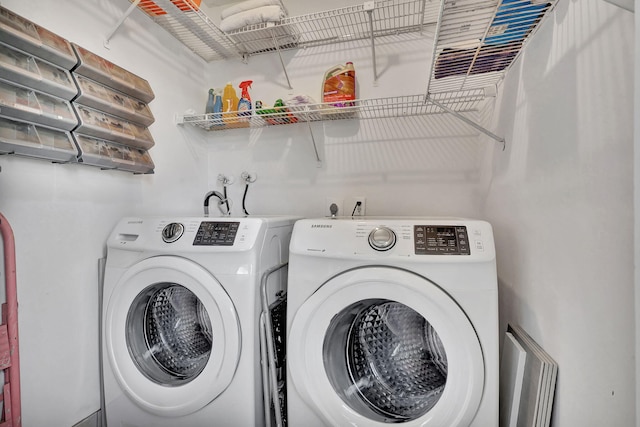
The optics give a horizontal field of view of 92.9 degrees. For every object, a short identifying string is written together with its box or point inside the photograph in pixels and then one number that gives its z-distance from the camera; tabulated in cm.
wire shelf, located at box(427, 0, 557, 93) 96
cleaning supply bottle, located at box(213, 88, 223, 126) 193
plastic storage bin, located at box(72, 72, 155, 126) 124
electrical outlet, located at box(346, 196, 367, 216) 192
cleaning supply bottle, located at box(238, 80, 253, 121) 182
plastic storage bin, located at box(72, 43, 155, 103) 123
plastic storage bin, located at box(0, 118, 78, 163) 100
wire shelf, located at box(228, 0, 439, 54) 170
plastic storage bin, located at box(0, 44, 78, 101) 99
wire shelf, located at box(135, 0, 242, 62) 161
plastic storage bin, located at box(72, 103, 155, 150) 123
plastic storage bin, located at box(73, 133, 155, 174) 124
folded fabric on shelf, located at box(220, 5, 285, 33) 163
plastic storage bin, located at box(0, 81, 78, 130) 99
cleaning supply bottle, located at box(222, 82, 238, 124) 196
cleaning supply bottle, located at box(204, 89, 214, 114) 201
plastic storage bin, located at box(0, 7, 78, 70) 98
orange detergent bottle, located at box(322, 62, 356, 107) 171
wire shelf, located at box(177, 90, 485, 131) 170
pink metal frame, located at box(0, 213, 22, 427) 101
